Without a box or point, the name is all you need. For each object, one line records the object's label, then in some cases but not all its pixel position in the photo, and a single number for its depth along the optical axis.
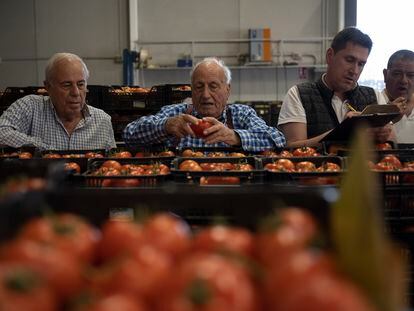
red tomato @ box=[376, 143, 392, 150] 2.84
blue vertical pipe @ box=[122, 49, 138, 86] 9.16
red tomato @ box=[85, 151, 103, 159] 2.61
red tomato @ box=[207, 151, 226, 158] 2.62
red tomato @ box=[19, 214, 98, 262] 0.74
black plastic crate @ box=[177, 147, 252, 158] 2.75
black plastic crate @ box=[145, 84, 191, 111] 5.80
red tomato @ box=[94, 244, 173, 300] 0.65
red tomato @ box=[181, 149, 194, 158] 2.60
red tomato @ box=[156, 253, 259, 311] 0.59
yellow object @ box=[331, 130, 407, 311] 0.64
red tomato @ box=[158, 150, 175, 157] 2.62
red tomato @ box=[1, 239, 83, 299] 0.68
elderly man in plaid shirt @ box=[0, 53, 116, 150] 3.63
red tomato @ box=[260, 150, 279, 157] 2.71
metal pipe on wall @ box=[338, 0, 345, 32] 9.23
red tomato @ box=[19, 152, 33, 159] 2.52
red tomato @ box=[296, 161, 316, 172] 2.21
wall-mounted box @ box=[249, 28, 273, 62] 9.11
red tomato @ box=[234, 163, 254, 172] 2.15
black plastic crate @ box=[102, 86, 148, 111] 6.00
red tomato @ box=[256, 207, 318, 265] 0.72
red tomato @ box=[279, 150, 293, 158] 2.73
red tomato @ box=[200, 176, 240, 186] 1.89
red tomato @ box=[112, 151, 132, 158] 2.65
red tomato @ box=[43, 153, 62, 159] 2.62
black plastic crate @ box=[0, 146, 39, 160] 2.64
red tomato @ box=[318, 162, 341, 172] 2.12
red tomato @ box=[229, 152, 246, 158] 2.63
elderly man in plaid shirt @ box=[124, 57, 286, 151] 3.02
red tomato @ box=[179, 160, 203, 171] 2.07
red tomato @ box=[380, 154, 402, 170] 2.15
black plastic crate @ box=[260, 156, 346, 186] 1.87
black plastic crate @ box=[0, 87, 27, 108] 5.90
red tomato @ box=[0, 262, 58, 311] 0.60
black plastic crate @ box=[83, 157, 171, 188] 1.88
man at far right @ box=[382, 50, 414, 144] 3.84
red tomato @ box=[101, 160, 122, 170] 2.17
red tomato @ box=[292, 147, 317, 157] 2.64
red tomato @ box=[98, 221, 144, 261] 0.76
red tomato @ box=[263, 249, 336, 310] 0.63
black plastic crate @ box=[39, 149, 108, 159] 2.66
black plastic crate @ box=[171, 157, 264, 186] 1.90
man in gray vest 3.47
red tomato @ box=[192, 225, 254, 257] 0.74
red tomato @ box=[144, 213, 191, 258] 0.75
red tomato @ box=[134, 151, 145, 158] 2.76
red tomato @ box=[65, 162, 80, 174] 2.10
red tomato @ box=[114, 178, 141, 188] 1.89
